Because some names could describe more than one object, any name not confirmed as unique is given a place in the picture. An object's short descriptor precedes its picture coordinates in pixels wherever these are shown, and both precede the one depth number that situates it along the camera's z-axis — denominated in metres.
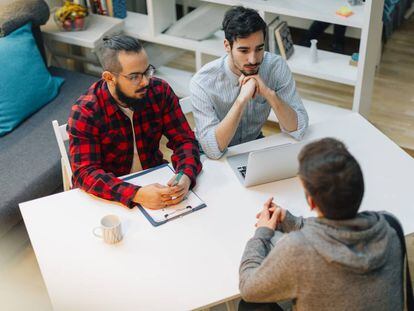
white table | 1.84
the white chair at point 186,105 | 2.66
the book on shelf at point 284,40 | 3.52
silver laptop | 2.16
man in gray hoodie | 1.47
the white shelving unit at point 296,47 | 3.30
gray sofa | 2.87
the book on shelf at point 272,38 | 3.52
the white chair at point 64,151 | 2.50
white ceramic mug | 1.98
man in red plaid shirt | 2.19
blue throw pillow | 3.25
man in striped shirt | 2.44
